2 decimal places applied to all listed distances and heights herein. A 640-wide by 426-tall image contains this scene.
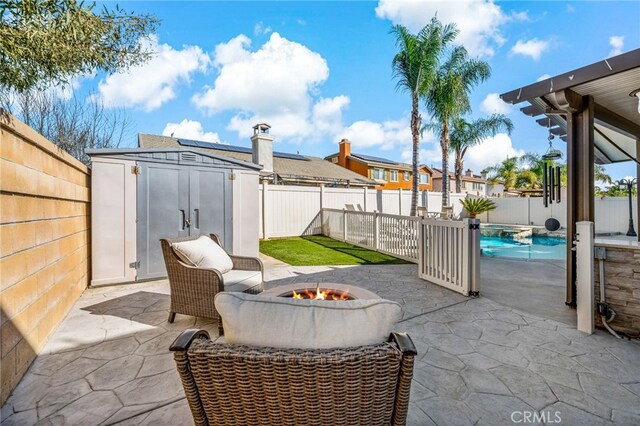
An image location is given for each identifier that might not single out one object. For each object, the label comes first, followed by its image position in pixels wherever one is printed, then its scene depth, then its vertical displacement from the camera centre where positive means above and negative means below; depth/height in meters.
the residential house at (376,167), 23.62 +4.11
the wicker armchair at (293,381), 1.03 -0.62
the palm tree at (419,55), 11.00 +6.27
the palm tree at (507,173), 23.56 +3.50
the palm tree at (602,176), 19.06 +2.56
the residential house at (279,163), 11.45 +2.93
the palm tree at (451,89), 12.57 +5.61
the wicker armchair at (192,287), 2.93 -0.76
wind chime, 5.06 +0.61
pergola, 2.84 +1.36
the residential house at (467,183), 33.40 +3.80
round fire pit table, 2.42 -0.68
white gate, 4.13 -0.62
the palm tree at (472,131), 16.84 +5.05
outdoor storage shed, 4.51 +0.21
